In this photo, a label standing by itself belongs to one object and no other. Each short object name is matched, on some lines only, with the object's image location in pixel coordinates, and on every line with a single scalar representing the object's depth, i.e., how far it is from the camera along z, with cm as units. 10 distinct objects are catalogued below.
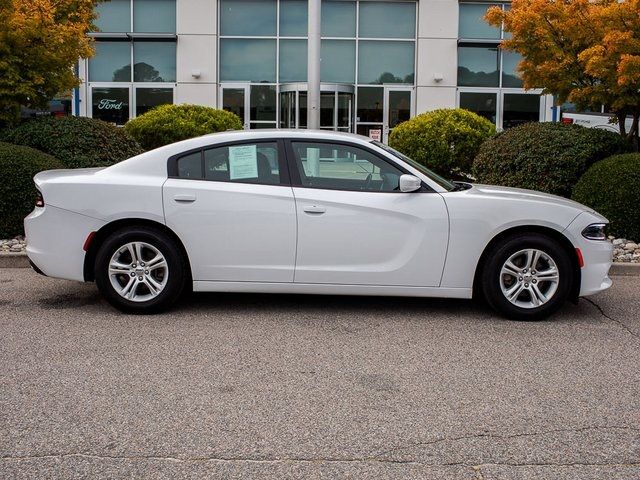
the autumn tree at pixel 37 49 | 1133
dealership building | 2466
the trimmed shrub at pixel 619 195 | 962
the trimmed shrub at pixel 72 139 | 1120
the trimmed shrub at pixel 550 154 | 1091
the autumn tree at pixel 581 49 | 1041
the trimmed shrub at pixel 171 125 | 1482
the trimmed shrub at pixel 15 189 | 974
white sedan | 652
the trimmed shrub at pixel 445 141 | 1432
